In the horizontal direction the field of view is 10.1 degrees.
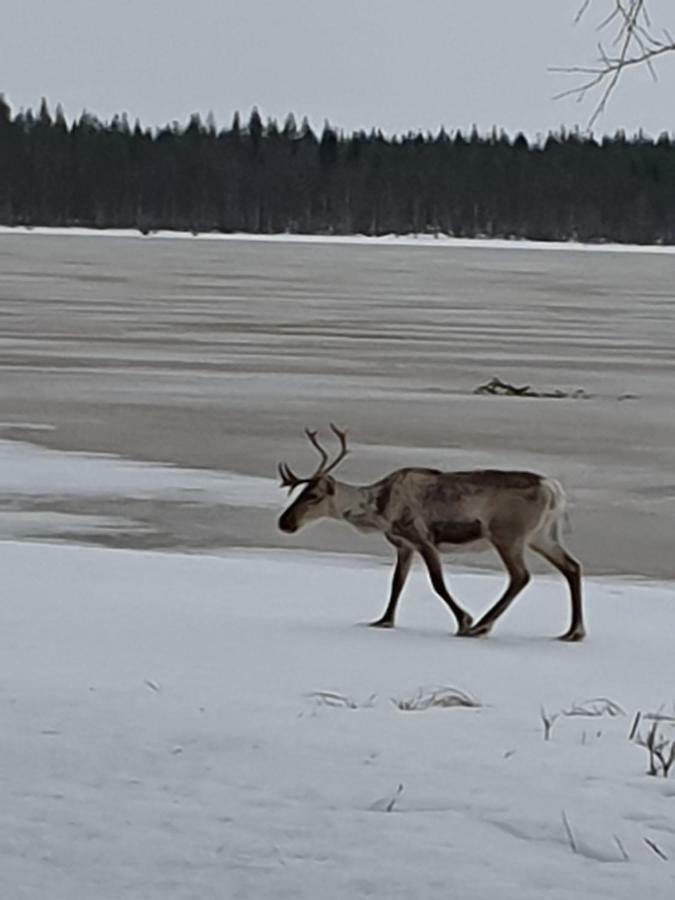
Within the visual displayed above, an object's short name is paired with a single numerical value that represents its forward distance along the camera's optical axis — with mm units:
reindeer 18210
